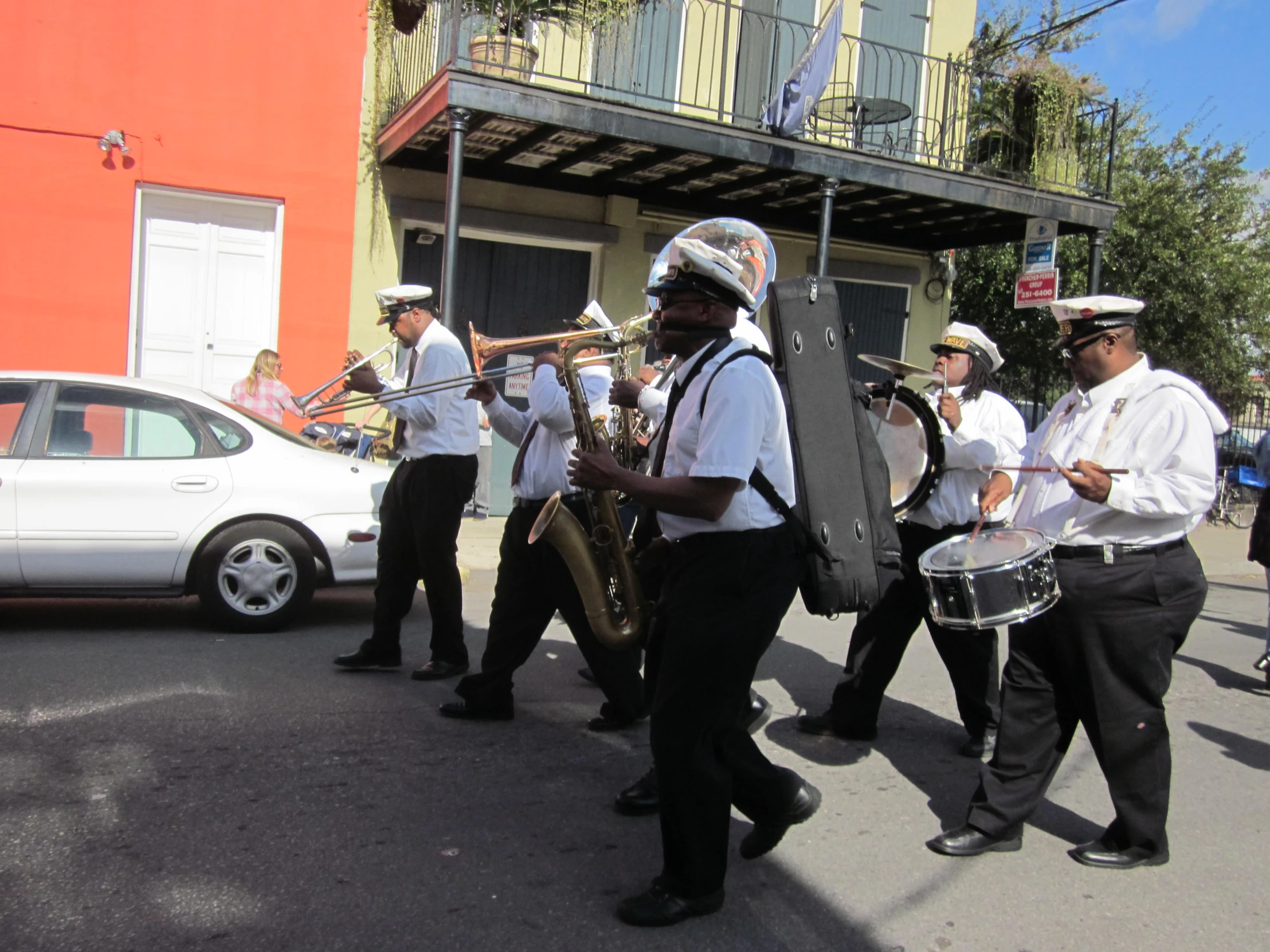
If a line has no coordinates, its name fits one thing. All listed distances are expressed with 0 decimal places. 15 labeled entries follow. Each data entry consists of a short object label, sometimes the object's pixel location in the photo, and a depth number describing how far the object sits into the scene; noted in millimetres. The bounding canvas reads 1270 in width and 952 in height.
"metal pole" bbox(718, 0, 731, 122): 9906
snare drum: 3572
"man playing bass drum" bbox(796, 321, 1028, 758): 4832
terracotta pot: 9875
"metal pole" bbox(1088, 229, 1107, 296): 12373
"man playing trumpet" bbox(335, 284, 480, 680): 5414
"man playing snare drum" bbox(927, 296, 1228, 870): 3633
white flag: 10336
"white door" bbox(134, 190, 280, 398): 10594
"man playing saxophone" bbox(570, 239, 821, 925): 3020
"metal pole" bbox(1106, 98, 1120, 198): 12211
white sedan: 6172
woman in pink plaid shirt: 9641
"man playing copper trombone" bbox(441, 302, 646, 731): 4859
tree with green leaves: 17328
